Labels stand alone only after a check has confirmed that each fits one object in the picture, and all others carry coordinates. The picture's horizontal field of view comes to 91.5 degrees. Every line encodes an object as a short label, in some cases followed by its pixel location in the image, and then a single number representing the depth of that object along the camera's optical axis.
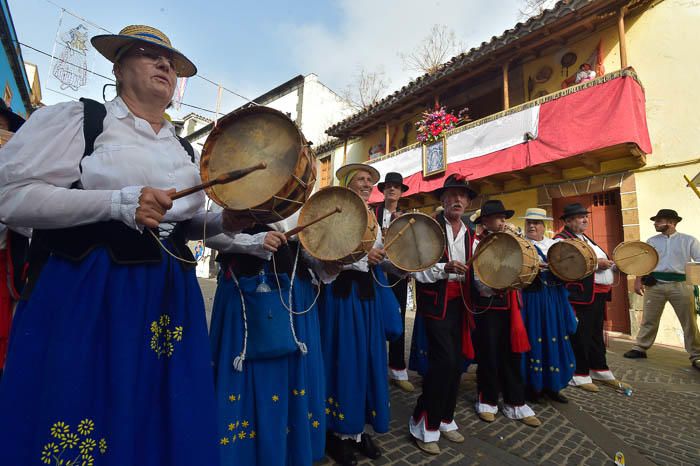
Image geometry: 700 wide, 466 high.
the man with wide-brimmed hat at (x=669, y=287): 5.48
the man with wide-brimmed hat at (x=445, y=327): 2.76
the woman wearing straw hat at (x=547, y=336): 3.76
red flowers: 9.56
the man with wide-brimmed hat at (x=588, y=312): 4.33
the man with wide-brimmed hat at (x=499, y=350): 3.28
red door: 7.34
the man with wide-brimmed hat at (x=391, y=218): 4.17
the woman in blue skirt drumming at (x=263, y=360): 1.85
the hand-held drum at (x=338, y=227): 2.23
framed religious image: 9.41
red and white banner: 6.38
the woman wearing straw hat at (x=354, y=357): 2.43
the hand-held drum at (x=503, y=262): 2.98
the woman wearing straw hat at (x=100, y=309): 1.02
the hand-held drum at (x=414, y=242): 2.71
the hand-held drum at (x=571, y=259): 3.85
